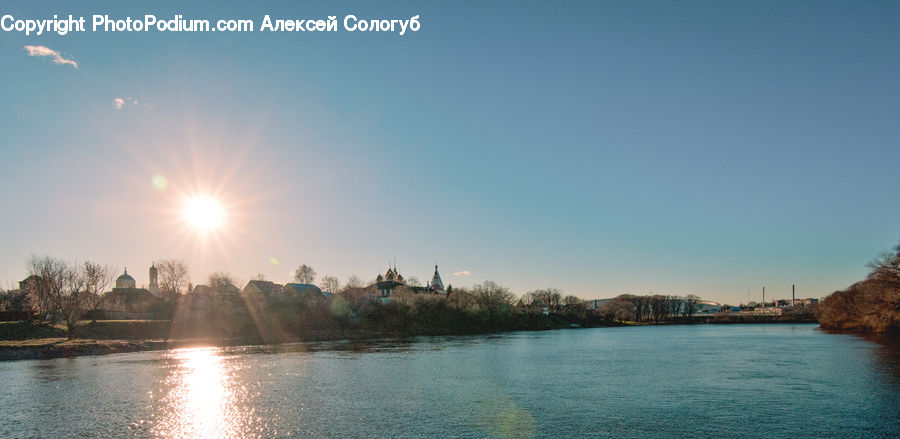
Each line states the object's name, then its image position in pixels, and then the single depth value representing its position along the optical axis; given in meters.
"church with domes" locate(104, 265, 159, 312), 104.34
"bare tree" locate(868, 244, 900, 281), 72.69
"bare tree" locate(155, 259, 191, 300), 101.81
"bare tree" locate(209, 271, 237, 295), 114.14
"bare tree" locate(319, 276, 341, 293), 179.41
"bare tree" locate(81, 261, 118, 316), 78.56
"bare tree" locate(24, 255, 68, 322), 74.94
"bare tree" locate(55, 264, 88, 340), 72.44
